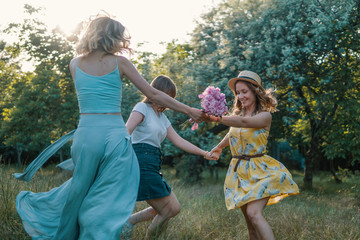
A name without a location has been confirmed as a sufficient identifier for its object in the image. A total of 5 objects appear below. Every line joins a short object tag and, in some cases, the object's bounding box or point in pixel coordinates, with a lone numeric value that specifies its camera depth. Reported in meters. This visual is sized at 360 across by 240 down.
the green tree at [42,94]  15.09
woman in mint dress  2.96
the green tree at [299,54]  10.30
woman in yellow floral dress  3.80
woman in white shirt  3.86
